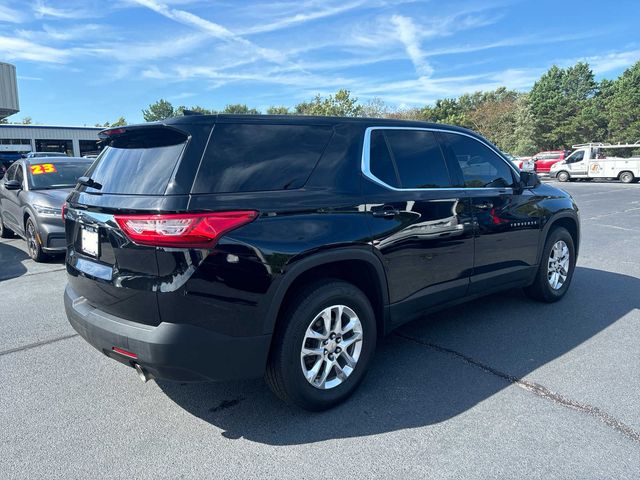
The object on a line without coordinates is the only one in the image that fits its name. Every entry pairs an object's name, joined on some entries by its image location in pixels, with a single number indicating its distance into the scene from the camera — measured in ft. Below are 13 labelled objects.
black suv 7.85
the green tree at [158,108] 379.14
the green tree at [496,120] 204.03
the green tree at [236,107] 273.05
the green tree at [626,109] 151.33
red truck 109.81
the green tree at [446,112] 188.85
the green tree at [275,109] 201.28
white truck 84.43
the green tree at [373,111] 161.68
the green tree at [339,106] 141.18
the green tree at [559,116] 168.45
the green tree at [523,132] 184.14
